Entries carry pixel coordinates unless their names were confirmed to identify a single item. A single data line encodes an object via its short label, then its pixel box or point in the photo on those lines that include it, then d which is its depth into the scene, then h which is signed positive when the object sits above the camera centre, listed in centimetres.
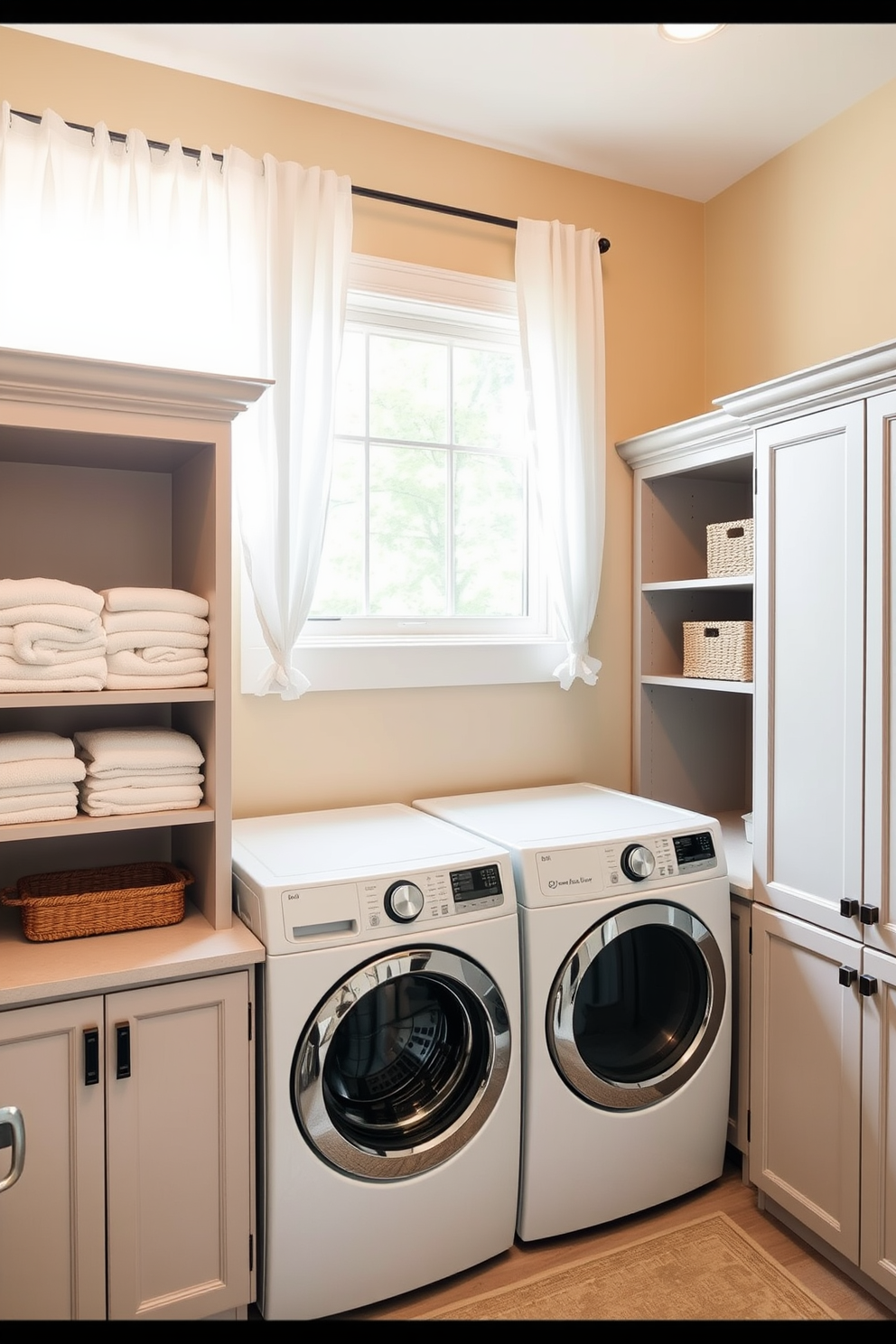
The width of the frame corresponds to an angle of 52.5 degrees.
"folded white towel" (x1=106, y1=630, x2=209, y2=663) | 179 +3
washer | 174 -84
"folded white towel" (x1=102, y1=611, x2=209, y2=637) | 180 +6
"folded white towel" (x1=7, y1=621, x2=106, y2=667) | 168 +2
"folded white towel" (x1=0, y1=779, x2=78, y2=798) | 170 -25
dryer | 199 -82
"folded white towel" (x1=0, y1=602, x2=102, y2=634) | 168 +7
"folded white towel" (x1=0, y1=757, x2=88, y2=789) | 169 -22
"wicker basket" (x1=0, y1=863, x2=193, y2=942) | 174 -49
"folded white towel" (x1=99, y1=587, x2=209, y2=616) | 180 +11
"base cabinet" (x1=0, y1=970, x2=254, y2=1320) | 158 -91
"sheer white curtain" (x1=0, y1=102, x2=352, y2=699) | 202 +88
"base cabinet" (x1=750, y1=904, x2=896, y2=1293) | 186 -95
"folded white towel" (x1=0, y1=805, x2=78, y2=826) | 169 -30
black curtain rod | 237 +121
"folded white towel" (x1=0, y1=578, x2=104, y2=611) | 169 +12
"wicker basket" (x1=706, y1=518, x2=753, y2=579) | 237 +28
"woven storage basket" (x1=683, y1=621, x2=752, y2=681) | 238 +1
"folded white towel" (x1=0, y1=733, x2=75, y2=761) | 172 -17
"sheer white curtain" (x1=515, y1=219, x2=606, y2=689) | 261 +73
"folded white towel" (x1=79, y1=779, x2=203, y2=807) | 178 -28
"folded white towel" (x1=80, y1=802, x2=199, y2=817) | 178 -30
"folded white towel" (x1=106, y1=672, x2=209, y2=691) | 179 -5
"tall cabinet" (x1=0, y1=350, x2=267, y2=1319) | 159 -70
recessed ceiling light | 203 +141
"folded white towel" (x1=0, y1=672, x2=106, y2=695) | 169 -5
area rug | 185 -134
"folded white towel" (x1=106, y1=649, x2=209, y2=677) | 180 -2
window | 250 +45
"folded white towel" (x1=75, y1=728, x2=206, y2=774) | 179 -19
